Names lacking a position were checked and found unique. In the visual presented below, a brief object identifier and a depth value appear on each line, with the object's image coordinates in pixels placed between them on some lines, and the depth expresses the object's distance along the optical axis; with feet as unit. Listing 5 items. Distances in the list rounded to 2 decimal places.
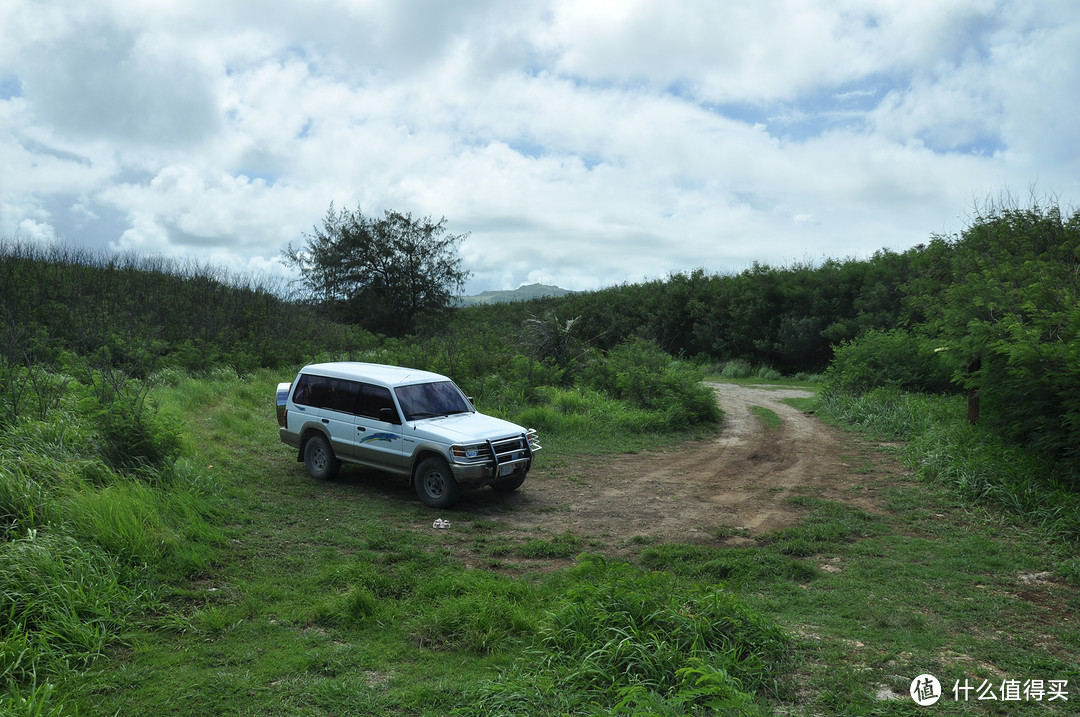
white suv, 31.24
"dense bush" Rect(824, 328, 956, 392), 64.08
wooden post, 42.22
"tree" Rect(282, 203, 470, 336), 114.52
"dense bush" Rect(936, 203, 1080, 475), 27.86
